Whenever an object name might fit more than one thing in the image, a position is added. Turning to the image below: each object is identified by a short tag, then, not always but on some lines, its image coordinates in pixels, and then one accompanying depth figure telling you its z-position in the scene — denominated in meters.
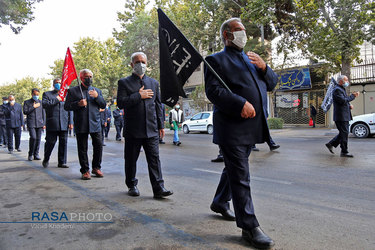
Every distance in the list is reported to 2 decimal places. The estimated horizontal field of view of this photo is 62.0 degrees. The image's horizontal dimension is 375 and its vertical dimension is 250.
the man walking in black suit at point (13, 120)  11.03
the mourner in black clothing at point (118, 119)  16.23
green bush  21.55
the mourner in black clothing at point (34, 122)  8.51
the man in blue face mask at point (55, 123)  6.99
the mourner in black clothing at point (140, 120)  4.25
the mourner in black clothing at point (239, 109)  2.66
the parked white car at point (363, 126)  12.92
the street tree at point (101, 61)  42.38
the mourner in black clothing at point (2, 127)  13.59
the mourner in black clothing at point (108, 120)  16.72
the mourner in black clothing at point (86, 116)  5.59
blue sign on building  24.14
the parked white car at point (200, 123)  21.03
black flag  3.22
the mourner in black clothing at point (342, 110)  7.58
